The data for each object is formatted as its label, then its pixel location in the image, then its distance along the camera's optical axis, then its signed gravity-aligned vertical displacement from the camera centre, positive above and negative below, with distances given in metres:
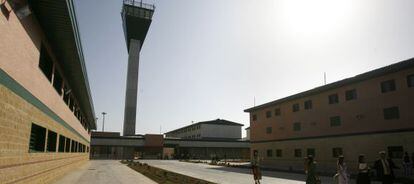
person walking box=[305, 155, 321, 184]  11.42 -1.02
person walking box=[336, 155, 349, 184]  10.43 -0.94
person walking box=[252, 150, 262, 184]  16.86 -1.32
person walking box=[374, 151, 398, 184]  11.74 -0.96
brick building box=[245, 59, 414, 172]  23.34 +2.06
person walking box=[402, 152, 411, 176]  21.56 -1.32
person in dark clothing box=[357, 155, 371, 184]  11.23 -1.00
